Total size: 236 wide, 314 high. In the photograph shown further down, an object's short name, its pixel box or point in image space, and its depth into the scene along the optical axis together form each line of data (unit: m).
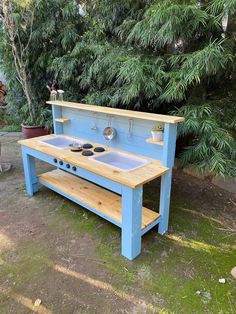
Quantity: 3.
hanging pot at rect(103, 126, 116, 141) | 2.31
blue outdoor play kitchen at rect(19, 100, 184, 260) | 1.76
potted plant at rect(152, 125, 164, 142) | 1.90
